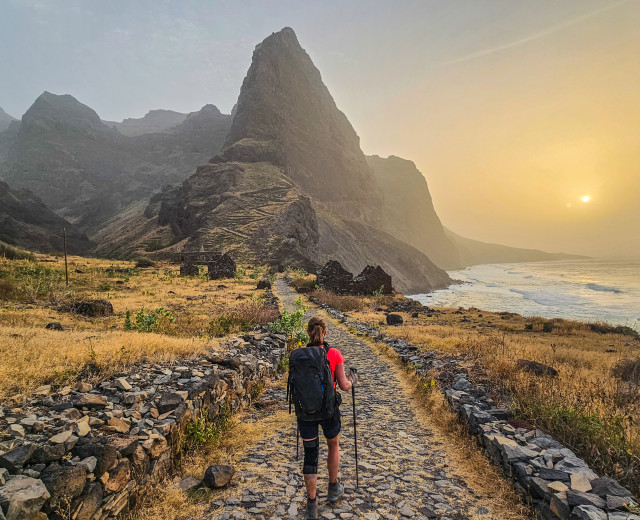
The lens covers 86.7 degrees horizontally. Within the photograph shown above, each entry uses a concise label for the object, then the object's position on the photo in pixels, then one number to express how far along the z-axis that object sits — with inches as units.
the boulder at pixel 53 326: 471.5
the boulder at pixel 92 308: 663.1
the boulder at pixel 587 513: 149.8
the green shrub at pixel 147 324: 526.9
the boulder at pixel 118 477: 161.3
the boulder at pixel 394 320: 907.4
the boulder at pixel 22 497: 121.0
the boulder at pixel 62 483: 137.2
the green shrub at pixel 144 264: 2126.0
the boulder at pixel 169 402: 229.3
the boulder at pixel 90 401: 200.0
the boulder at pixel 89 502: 143.7
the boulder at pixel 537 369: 378.9
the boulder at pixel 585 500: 159.6
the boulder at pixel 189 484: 198.8
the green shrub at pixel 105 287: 1048.8
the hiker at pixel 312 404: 176.9
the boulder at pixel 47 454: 149.2
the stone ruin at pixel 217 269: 1708.9
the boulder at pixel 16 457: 139.0
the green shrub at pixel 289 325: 579.8
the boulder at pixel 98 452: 157.9
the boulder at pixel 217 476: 198.5
